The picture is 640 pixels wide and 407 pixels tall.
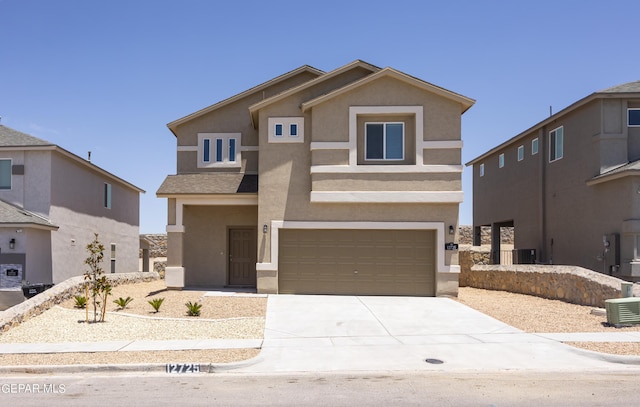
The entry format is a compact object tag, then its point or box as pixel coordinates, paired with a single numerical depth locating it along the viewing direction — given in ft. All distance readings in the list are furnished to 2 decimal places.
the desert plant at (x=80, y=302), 46.53
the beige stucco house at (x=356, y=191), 54.24
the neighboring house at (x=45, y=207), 57.41
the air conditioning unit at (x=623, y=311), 39.19
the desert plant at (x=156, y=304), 44.90
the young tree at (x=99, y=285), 41.24
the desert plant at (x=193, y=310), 43.09
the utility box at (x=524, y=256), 80.38
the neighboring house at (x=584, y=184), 57.00
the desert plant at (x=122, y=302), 46.70
